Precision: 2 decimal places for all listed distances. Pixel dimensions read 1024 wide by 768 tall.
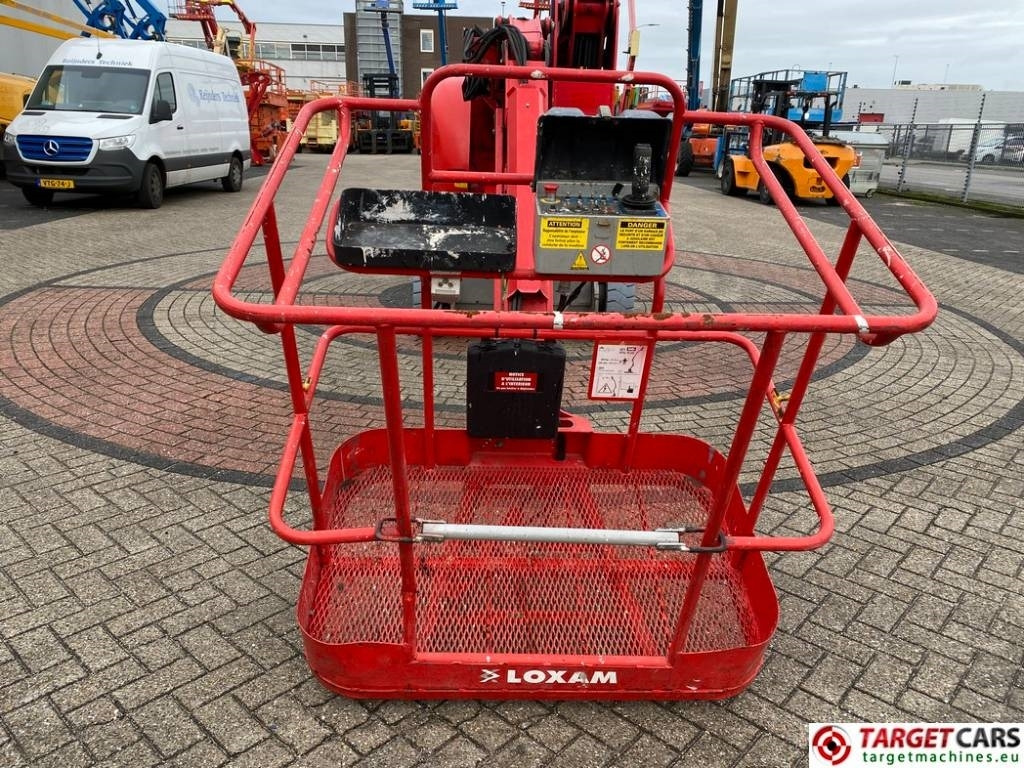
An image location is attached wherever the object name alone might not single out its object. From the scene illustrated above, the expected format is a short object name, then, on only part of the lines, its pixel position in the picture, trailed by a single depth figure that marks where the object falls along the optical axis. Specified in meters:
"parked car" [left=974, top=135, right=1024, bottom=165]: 18.45
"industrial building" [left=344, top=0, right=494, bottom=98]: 43.62
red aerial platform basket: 1.87
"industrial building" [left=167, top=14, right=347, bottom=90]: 49.88
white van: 10.70
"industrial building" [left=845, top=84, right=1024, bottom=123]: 32.00
